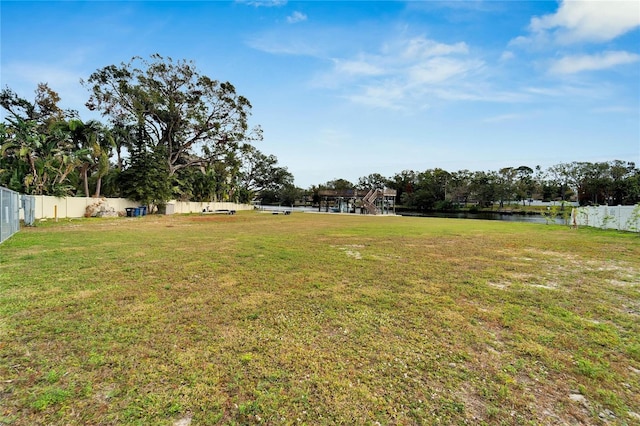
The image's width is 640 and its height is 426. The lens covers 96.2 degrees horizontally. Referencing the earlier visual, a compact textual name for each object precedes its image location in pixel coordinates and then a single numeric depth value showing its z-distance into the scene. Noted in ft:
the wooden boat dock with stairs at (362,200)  134.10
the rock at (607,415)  6.83
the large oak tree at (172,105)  88.63
